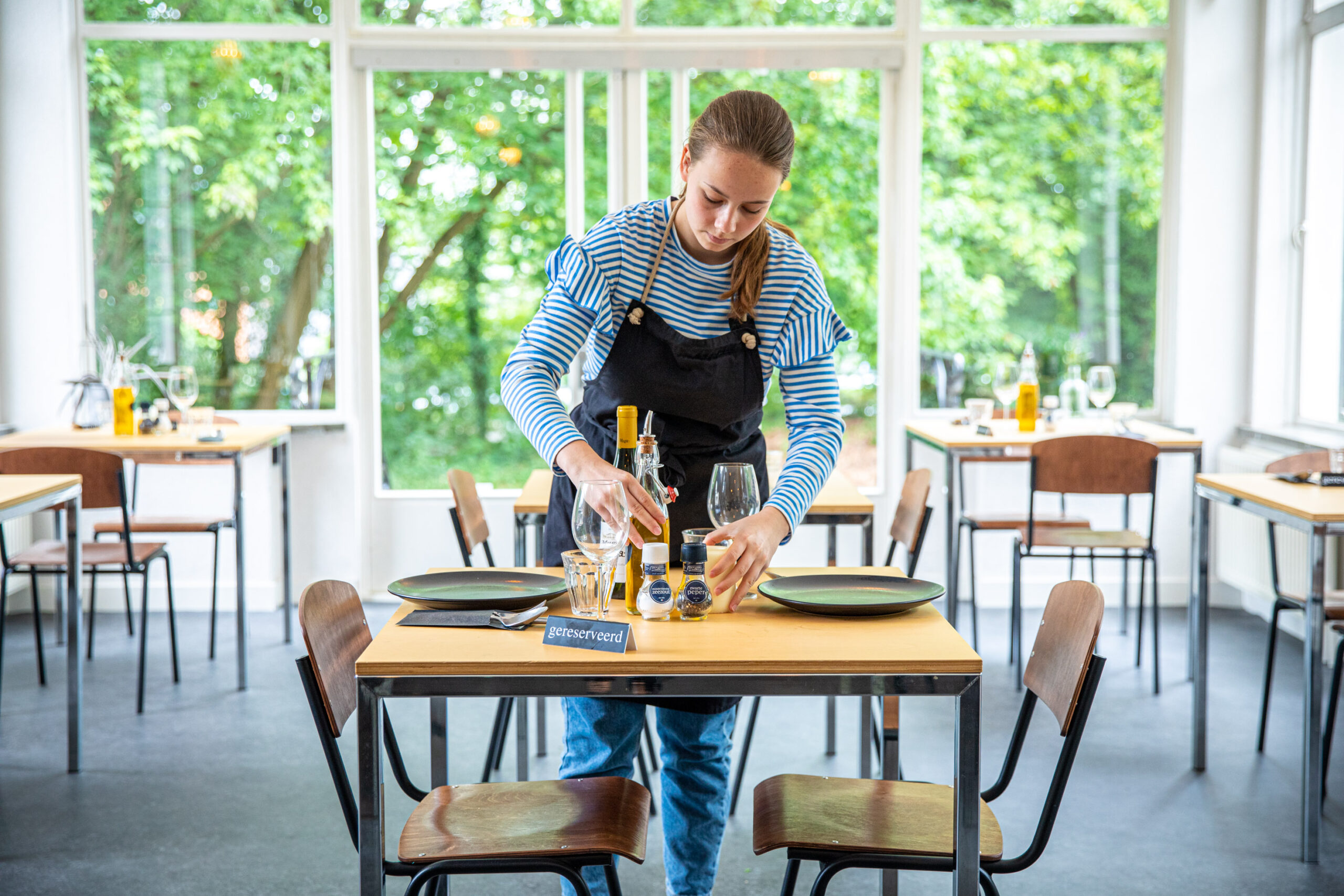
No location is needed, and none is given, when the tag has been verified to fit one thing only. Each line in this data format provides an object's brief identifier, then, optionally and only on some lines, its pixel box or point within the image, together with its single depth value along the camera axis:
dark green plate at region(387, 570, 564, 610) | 1.67
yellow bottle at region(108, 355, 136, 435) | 4.02
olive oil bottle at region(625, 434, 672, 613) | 1.69
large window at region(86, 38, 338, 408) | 4.85
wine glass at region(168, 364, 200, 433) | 4.21
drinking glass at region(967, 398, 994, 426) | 4.51
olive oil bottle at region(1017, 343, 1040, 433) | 4.31
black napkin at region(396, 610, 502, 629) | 1.58
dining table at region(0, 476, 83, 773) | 2.84
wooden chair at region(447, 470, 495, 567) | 2.86
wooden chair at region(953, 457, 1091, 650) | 4.11
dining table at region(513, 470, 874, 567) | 2.94
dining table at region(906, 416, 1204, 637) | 3.94
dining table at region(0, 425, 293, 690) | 3.75
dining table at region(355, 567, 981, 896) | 1.40
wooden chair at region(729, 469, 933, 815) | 2.90
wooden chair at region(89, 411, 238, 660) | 3.90
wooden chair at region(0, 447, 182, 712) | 3.37
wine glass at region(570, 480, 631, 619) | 1.57
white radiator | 4.34
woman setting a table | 1.82
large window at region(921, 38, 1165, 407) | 4.95
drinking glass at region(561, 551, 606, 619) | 1.61
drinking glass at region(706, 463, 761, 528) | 1.74
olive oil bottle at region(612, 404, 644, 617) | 1.66
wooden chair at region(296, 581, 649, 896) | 1.56
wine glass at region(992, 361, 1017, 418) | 4.43
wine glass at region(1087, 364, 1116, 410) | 4.50
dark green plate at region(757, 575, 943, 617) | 1.63
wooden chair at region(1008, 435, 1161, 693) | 3.74
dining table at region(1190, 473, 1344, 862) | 2.54
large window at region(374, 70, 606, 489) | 4.97
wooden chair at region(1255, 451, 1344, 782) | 2.94
